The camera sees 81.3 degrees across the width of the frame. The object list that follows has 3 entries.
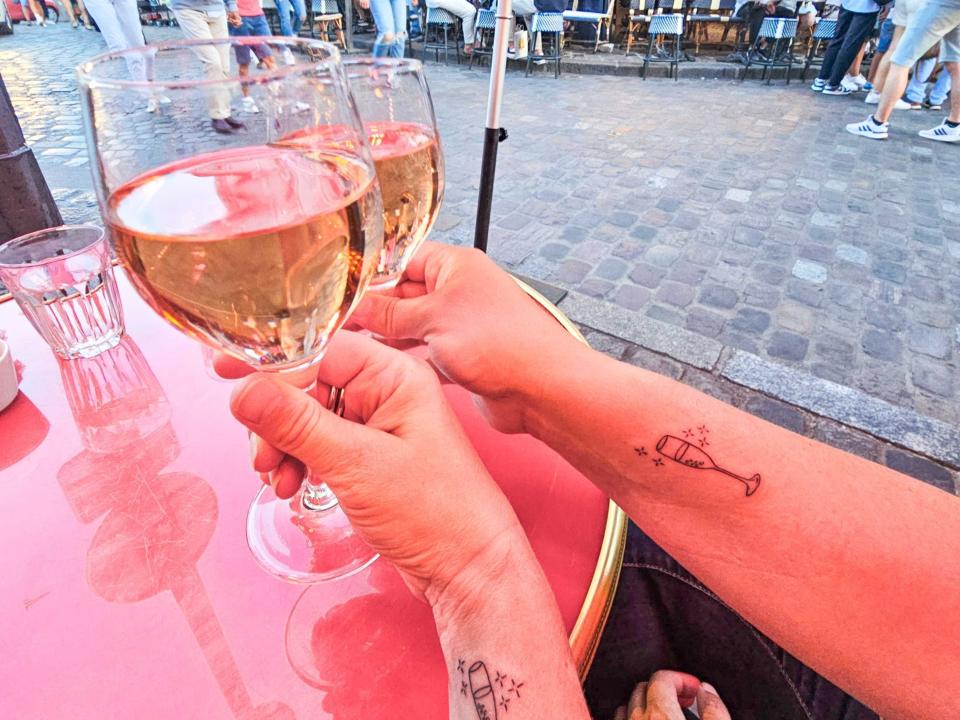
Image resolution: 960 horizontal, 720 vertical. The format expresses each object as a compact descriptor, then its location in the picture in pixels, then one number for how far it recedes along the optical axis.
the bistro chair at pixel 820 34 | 10.45
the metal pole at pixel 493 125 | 2.07
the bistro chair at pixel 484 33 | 11.04
